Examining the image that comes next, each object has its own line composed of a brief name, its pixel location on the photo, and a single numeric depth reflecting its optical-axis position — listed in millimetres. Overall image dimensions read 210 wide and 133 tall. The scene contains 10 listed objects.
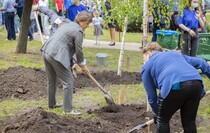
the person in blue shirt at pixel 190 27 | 10758
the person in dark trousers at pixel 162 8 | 8188
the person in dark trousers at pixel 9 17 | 17312
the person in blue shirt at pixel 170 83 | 5047
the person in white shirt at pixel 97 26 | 16281
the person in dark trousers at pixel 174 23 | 16478
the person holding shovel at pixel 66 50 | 7180
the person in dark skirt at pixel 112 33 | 16458
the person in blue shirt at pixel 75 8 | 12984
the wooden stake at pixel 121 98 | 8141
